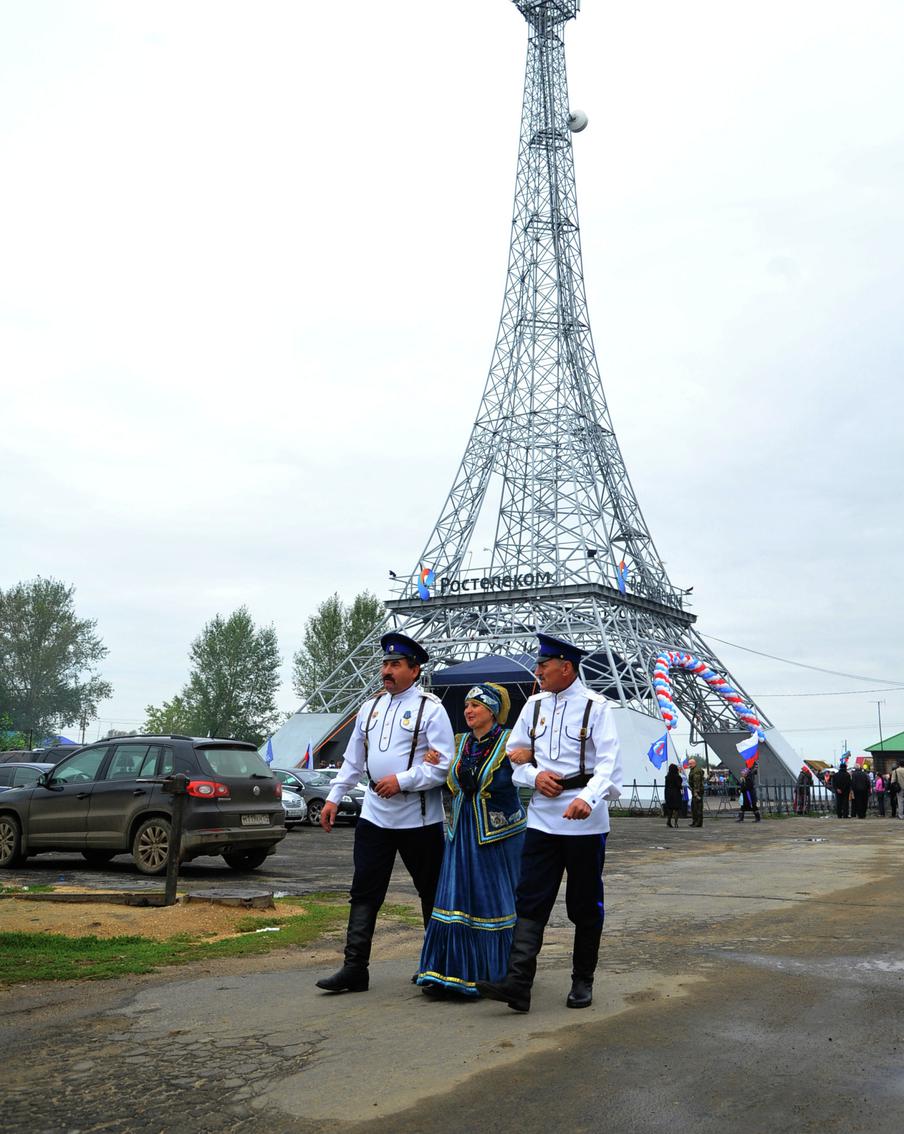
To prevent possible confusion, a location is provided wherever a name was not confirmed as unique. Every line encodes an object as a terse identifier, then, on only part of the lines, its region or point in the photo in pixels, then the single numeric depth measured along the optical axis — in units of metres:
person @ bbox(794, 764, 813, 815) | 36.81
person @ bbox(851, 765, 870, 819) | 33.06
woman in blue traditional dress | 5.81
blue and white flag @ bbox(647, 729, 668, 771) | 37.84
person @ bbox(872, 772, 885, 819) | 35.09
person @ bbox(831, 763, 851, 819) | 33.53
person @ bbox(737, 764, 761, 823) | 30.75
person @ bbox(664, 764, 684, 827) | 27.91
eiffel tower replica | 48.28
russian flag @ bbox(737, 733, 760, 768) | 38.38
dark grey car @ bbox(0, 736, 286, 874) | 12.65
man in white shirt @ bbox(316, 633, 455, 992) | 6.10
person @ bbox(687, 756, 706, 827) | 28.20
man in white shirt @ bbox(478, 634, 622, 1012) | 5.64
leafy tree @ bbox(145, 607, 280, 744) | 73.12
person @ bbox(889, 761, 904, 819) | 32.75
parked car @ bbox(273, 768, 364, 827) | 26.12
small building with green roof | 68.44
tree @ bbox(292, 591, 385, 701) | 72.94
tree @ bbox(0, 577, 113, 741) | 73.81
